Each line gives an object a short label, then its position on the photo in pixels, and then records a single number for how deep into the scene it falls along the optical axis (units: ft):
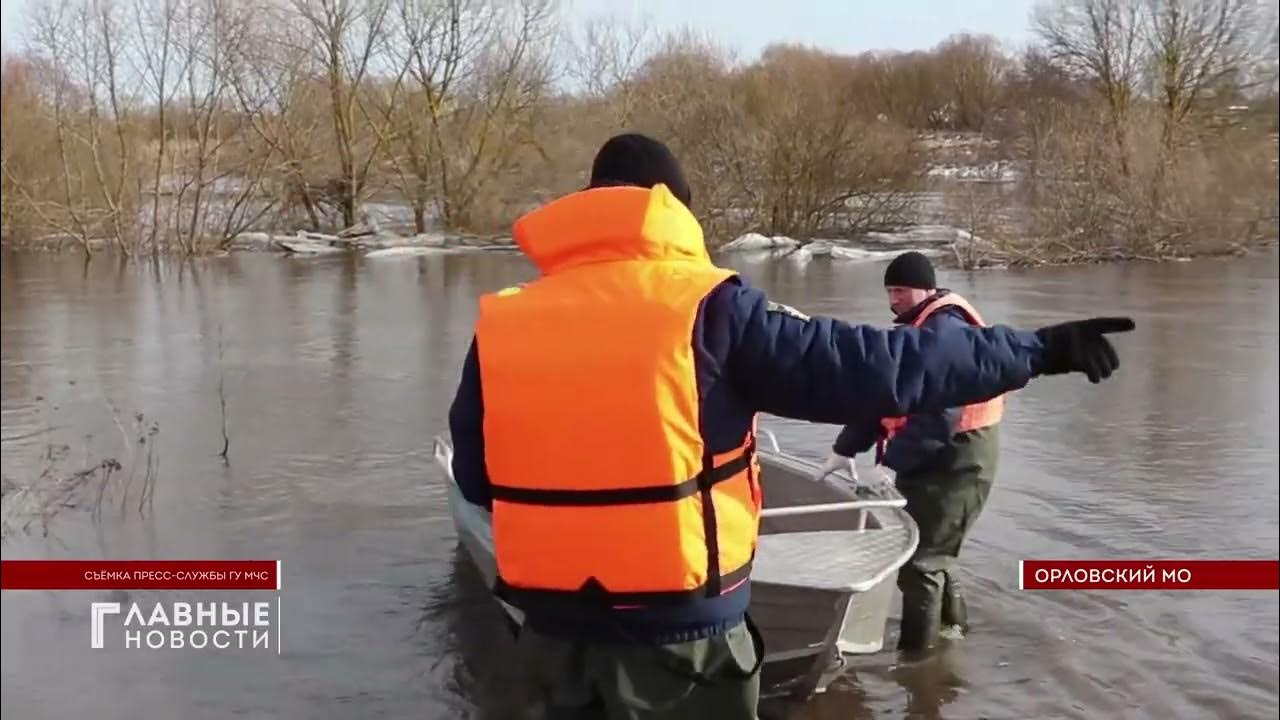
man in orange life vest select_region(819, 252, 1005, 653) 14.32
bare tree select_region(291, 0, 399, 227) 86.43
